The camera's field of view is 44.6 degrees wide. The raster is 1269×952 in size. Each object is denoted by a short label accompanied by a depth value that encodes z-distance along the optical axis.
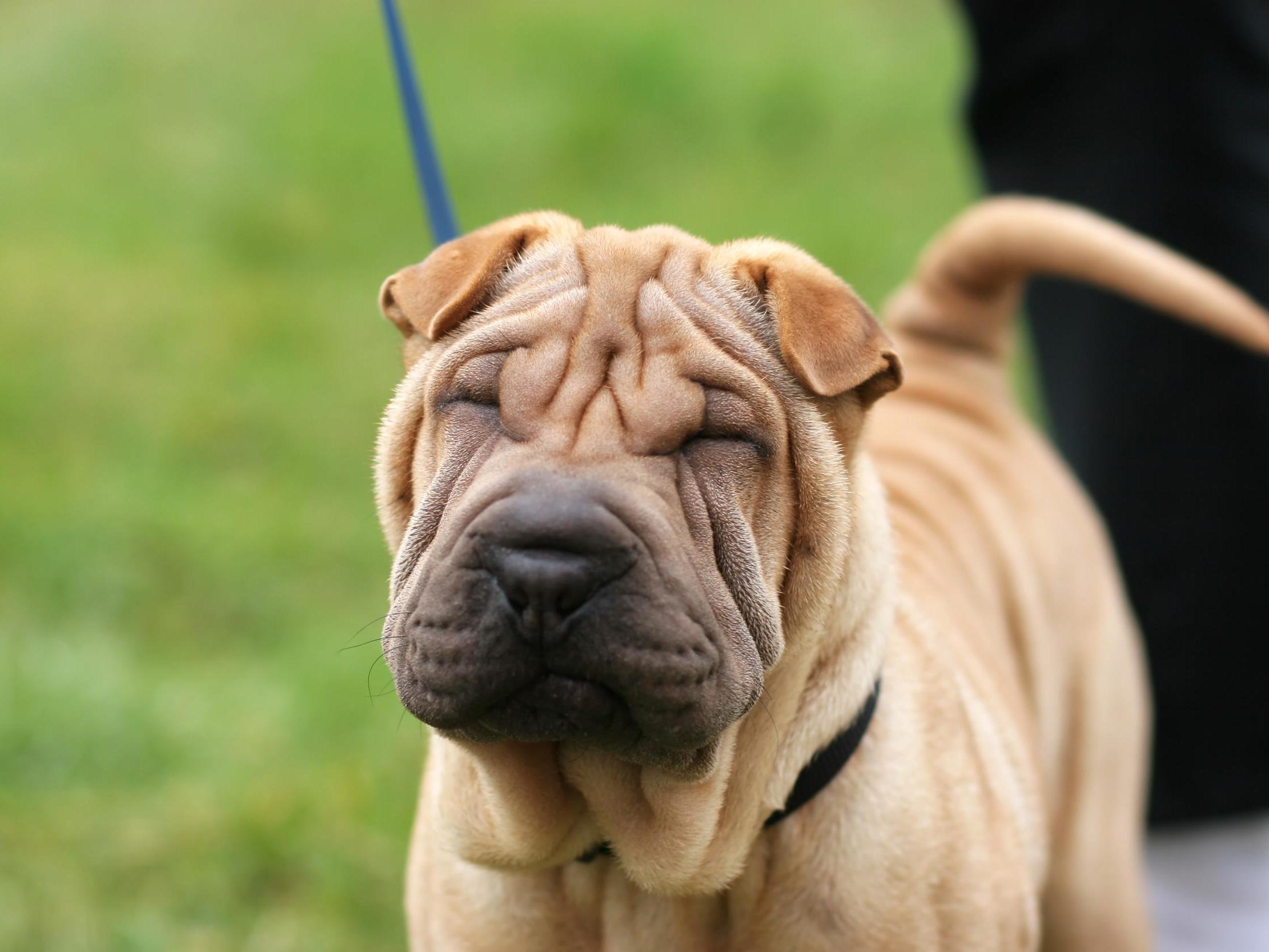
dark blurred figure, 3.99
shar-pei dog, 2.03
